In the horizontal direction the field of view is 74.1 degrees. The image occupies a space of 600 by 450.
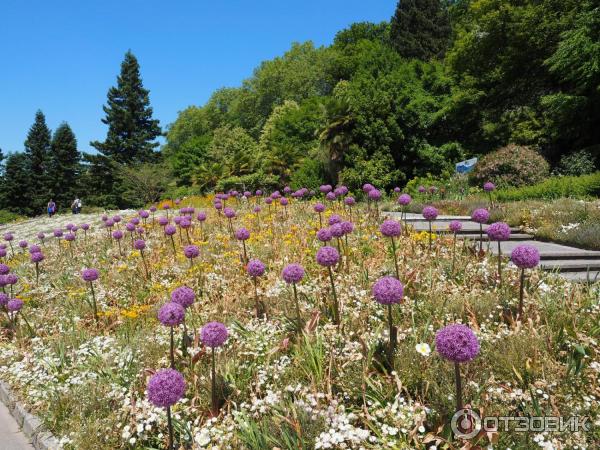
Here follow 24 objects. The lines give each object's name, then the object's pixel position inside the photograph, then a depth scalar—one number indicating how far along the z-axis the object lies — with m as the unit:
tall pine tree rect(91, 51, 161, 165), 43.00
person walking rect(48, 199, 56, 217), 23.35
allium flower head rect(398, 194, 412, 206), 5.03
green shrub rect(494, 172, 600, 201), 10.84
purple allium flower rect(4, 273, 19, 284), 4.95
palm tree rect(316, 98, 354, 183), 18.00
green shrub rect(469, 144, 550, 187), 13.15
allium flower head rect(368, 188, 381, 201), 5.67
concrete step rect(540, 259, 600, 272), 5.37
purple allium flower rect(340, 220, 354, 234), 4.24
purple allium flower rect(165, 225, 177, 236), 5.77
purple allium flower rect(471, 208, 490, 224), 4.23
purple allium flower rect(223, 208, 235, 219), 6.27
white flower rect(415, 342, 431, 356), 2.64
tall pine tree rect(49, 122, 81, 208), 45.22
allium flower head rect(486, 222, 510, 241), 3.63
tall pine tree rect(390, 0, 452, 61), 30.95
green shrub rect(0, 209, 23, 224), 38.34
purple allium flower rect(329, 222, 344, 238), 3.99
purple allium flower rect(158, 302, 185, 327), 2.82
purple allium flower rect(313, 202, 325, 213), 5.61
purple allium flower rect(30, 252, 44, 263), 5.76
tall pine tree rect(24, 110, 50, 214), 45.38
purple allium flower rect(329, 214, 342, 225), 4.63
